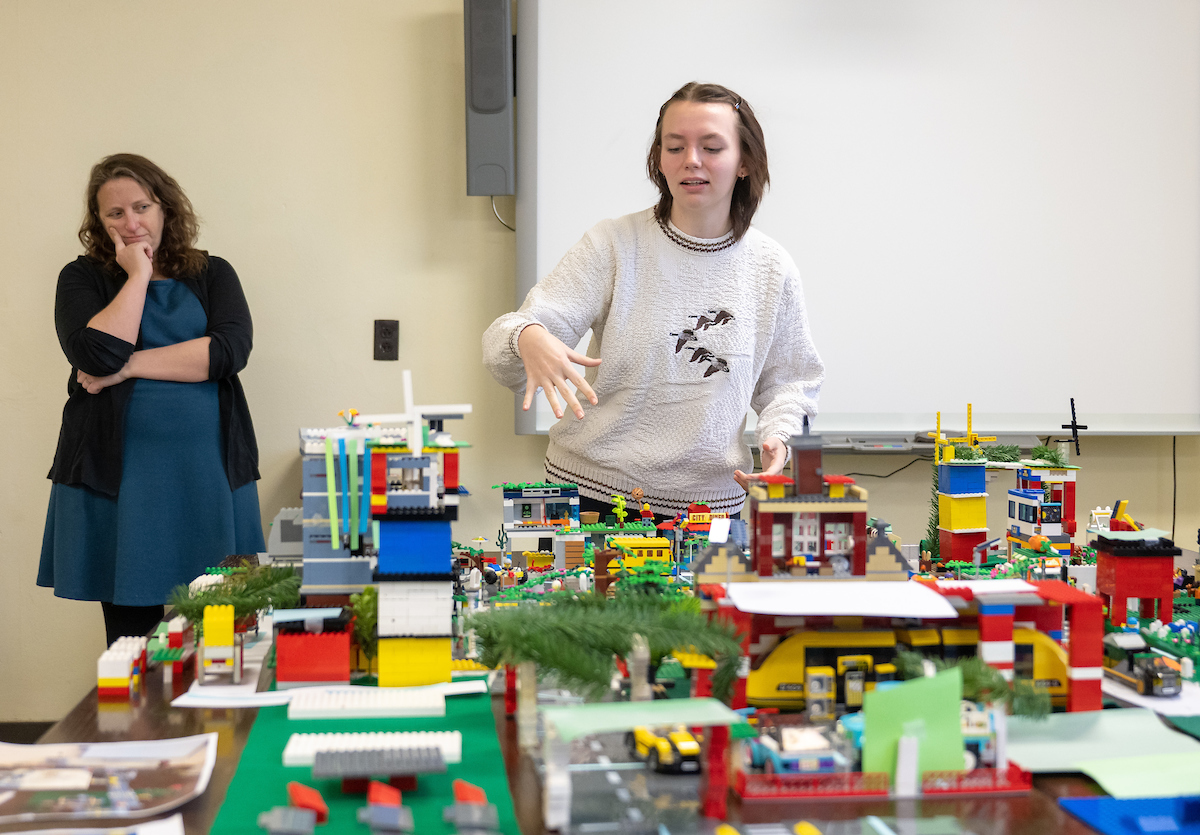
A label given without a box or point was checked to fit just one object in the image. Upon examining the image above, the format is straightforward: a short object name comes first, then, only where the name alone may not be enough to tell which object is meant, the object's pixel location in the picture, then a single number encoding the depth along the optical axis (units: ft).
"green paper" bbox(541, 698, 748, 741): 2.49
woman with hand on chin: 6.98
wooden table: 2.59
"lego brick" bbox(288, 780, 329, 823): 2.59
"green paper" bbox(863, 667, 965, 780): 2.75
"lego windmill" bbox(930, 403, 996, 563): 5.47
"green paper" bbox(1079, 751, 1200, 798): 2.72
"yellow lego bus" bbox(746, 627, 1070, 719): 3.21
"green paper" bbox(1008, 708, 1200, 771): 2.94
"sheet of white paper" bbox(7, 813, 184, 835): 2.46
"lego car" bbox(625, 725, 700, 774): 2.82
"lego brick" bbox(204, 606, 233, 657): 3.63
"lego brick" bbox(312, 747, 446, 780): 2.67
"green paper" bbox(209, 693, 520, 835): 2.58
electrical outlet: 9.55
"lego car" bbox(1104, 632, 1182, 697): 3.48
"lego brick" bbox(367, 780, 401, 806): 2.57
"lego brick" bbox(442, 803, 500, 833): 2.51
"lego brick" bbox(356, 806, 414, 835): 2.50
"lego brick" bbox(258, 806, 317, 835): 2.47
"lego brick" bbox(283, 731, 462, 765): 2.79
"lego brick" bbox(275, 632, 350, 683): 3.60
